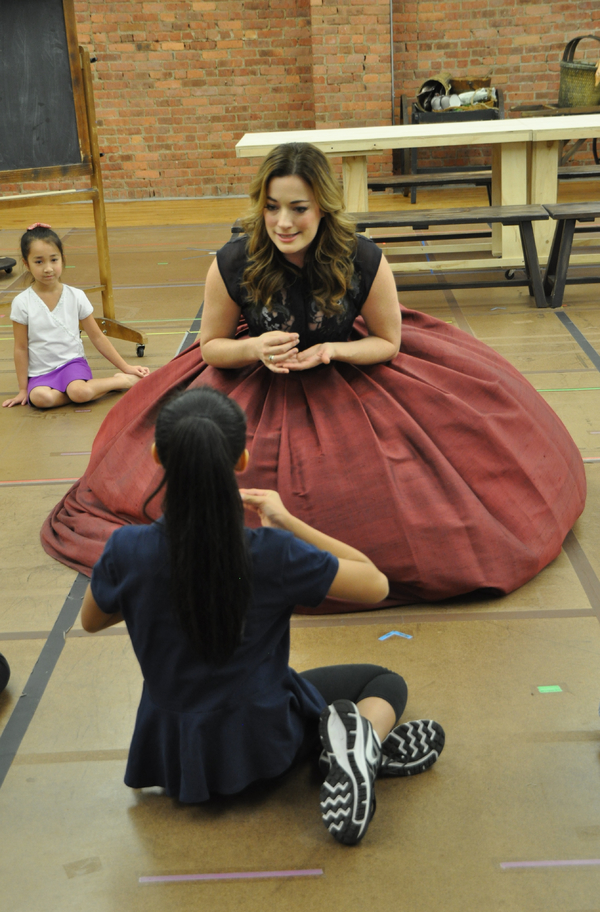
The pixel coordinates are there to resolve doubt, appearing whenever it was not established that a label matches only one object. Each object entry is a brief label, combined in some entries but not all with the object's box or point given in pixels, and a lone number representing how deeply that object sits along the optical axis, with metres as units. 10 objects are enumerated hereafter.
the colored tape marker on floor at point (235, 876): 1.47
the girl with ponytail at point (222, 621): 1.29
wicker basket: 7.85
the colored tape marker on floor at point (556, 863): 1.46
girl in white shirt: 3.73
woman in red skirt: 2.24
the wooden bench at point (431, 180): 5.84
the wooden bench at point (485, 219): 4.71
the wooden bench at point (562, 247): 4.64
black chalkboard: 4.14
